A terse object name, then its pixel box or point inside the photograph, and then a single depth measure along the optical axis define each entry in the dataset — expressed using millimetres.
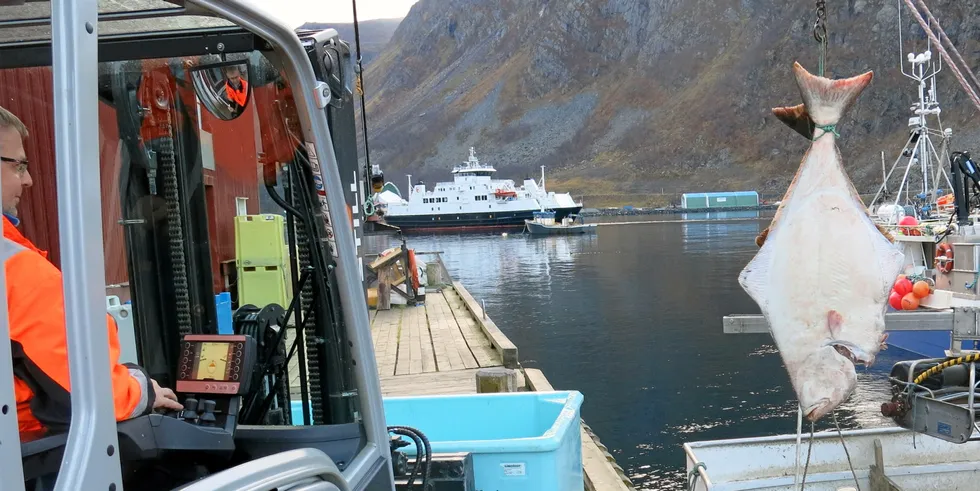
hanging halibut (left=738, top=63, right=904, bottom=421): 2863
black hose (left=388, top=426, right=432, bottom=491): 2531
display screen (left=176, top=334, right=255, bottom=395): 1777
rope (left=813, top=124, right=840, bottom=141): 2983
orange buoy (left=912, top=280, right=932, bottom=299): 12398
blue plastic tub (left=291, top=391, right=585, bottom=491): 3166
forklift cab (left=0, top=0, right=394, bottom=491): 1732
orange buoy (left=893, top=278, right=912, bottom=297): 12664
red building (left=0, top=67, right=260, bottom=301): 1744
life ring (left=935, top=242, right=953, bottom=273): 12773
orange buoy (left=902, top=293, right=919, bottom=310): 12429
